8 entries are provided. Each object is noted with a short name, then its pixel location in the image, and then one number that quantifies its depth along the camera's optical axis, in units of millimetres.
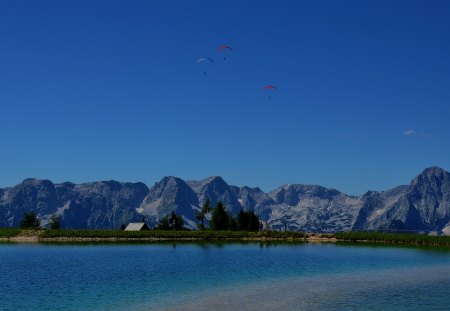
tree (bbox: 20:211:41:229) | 172750
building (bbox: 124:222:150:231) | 174388
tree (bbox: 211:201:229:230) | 174625
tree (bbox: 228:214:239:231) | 177250
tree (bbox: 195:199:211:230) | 186250
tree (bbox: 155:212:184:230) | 185075
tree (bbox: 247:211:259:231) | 179200
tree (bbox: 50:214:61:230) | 173750
